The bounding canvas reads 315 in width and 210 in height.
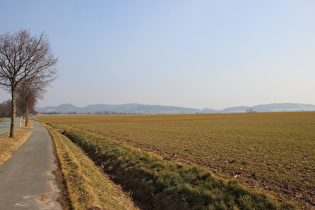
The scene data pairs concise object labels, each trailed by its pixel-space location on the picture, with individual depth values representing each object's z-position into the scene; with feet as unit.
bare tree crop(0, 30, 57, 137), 64.39
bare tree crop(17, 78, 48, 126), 126.31
